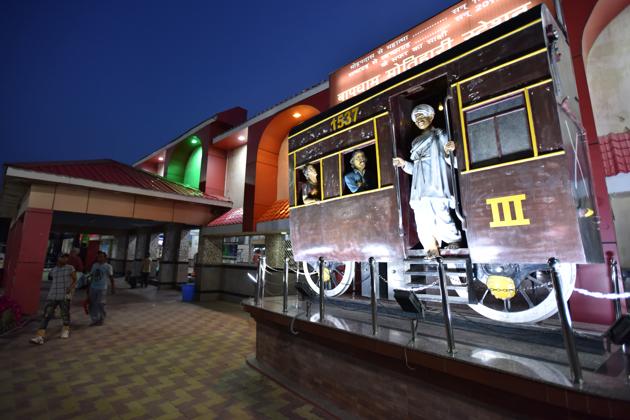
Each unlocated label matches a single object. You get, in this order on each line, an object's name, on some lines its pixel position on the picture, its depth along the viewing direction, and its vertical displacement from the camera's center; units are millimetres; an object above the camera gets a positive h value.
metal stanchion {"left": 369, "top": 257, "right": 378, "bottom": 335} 3281 -326
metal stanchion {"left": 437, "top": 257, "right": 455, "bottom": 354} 2572 -498
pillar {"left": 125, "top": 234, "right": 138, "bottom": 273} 20453 +590
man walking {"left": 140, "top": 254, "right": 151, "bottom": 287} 16516 -502
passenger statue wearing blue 4406 +1218
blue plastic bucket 12094 -1287
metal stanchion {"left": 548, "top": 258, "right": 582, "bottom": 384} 1942 -452
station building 4746 +2249
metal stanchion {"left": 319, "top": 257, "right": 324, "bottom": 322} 3986 -401
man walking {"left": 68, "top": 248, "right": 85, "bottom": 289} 10750 +43
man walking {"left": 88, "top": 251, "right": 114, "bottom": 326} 7938 -763
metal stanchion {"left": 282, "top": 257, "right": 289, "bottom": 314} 4637 -448
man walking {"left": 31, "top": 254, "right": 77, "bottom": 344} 6562 -640
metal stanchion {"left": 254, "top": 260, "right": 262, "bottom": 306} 5266 -468
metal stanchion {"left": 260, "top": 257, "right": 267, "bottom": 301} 5205 -213
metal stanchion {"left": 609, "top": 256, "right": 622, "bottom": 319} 2863 -292
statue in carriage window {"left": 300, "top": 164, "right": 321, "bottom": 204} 5102 +1247
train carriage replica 2672 +929
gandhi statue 3558 +837
